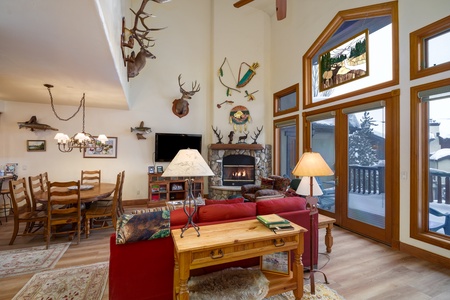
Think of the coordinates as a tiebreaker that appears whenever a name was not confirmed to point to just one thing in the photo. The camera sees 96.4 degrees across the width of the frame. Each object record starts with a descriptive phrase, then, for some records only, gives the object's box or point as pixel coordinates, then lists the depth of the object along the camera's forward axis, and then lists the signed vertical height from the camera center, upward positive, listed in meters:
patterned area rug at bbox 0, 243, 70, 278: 2.48 -1.46
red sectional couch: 1.71 -0.97
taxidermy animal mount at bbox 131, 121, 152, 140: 5.45 +0.60
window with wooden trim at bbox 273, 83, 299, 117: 5.39 +1.52
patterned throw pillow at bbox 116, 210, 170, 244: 1.72 -0.66
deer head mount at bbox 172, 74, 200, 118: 5.84 +1.41
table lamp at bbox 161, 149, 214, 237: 1.71 -0.13
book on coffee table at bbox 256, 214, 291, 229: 1.87 -0.67
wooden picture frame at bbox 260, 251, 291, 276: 2.11 -1.18
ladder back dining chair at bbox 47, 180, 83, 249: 2.94 -0.88
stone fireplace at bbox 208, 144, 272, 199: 5.98 -0.36
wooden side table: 2.80 -1.05
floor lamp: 2.07 -0.20
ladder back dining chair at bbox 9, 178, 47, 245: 2.98 -1.00
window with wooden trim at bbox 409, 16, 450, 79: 2.68 +1.47
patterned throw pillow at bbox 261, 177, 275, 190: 4.77 -0.74
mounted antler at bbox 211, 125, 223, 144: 6.08 +0.56
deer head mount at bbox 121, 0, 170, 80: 3.27 +1.72
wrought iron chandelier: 3.63 +0.23
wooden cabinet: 5.39 -1.01
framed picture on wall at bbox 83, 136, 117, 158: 5.29 +0.02
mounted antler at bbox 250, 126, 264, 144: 6.32 +0.52
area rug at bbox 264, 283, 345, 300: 2.05 -1.48
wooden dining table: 3.20 -0.72
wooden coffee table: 1.54 -0.80
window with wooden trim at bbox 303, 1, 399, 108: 3.38 +1.95
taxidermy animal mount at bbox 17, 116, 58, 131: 4.52 +0.60
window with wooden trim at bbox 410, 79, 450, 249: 2.73 -0.14
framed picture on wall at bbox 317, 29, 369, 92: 3.80 +1.89
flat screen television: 5.71 +0.24
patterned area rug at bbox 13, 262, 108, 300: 2.06 -1.47
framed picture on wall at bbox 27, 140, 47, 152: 4.88 +0.13
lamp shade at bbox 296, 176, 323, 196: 2.36 -0.42
